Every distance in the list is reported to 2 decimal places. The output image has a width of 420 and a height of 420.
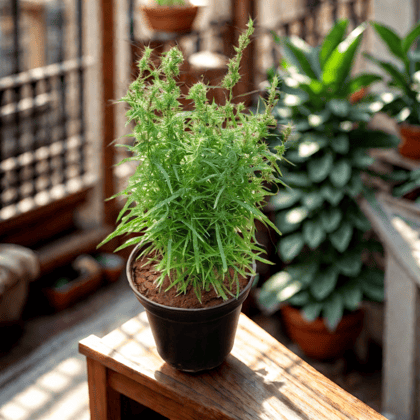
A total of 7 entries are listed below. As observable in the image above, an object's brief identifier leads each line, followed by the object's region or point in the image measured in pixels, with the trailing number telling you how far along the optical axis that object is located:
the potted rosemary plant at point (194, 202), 0.93
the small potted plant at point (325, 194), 2.46
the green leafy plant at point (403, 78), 2.52
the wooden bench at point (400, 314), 2.23
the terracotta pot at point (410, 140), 2.59
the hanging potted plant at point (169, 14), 3.31
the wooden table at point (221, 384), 1.03
